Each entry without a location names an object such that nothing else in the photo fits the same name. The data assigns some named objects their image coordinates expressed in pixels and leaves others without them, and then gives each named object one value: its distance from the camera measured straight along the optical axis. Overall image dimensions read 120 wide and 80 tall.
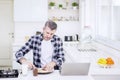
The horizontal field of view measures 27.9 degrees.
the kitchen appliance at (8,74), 2.44
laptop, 2.44
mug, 2.48
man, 3.10
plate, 2.56
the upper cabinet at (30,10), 6.20
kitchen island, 2.39
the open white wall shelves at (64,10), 6.57
